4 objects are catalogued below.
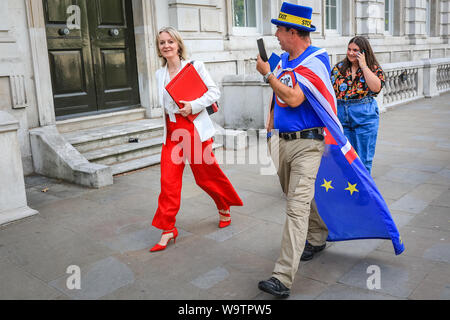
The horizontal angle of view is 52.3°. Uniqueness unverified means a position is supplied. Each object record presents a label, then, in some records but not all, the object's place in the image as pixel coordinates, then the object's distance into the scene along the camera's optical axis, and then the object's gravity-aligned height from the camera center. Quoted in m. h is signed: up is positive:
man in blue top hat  3.17 -0.39
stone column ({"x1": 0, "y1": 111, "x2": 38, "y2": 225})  4.89 -0.87
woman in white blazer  4.09 -0.47
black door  7.45 +0.57
